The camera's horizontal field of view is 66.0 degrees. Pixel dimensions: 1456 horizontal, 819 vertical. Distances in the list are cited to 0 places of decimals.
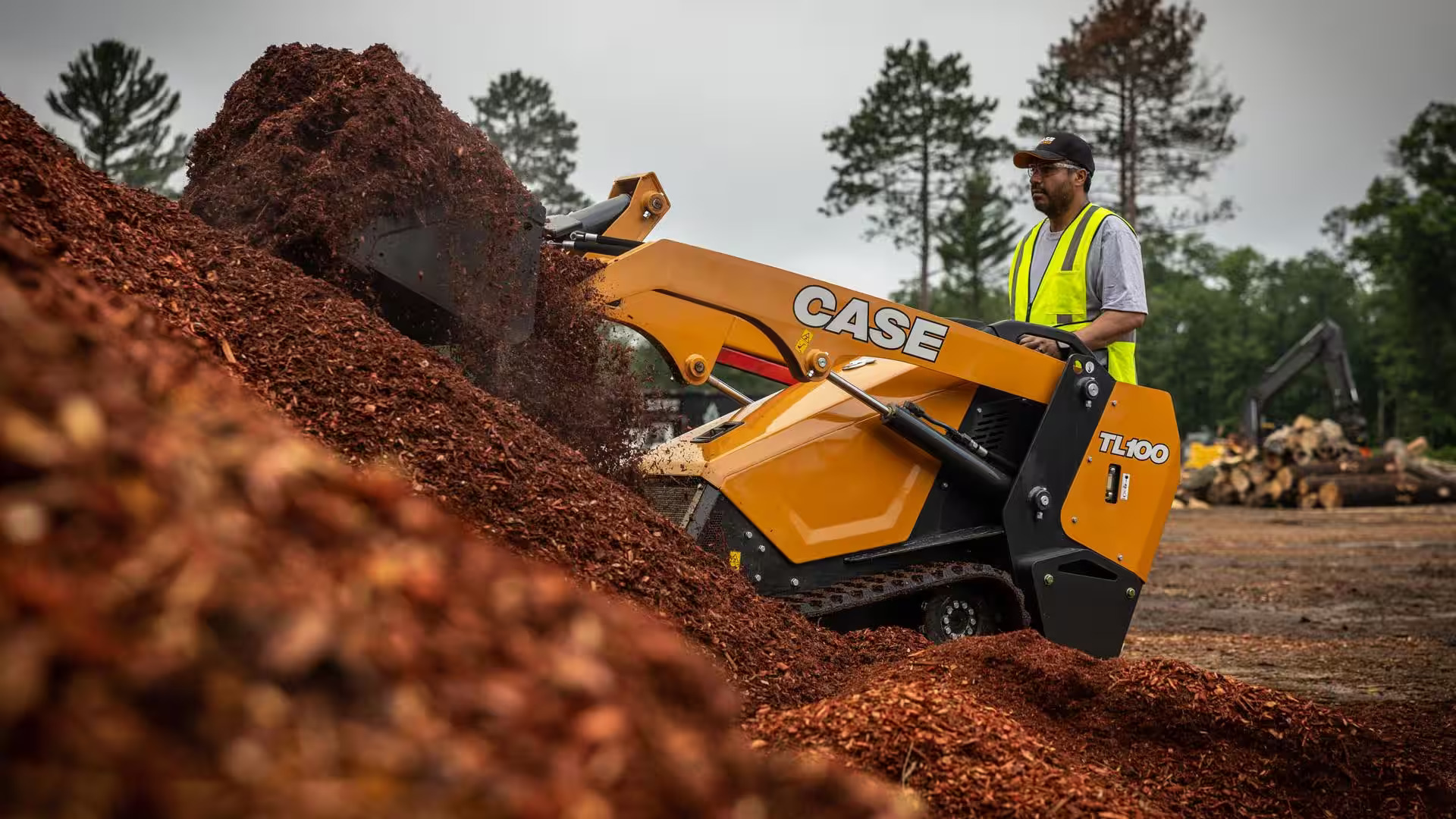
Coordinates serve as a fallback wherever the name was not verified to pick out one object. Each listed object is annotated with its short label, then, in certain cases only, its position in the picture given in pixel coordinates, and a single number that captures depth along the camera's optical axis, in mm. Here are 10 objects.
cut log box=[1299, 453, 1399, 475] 19500
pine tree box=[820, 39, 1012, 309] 31250
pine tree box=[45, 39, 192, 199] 31031
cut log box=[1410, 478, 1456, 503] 18750
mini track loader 4285
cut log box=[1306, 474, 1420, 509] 18922
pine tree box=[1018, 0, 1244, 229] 28922
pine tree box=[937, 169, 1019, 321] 32156
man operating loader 5016
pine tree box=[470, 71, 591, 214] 35969
